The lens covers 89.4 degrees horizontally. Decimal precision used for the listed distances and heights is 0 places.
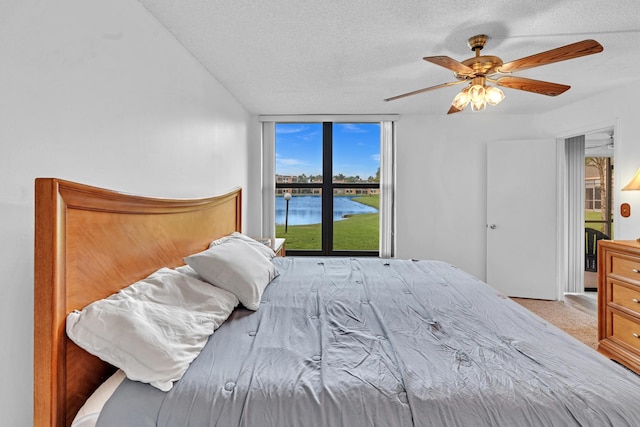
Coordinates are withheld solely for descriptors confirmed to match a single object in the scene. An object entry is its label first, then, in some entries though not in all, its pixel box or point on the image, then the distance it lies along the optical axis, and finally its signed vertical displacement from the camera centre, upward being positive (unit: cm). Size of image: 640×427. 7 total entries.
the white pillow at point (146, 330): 103 -42
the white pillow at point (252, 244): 248 -25
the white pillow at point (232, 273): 167 -32
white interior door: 382 -7
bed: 94 -53
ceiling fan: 176 +84
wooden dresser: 232 -67
